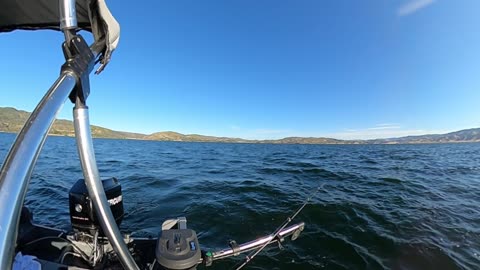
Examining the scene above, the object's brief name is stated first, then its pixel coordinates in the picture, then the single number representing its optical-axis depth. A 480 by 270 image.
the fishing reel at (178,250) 1.82
